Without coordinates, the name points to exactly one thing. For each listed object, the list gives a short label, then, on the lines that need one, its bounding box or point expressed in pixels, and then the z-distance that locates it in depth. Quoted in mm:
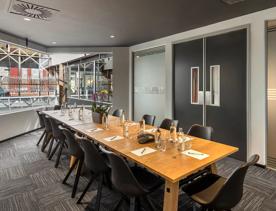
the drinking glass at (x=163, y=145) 2155
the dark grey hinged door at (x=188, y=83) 4600
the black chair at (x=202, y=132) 2393
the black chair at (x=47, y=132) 4176
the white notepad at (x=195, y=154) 1940
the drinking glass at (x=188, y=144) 2232
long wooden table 1609
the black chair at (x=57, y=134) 3617
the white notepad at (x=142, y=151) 2043
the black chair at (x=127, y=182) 1771
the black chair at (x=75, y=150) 2678
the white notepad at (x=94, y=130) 3010
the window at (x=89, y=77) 7074
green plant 3682
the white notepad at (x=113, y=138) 2570
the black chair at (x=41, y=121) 4785
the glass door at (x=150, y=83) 5758
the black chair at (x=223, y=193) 1590
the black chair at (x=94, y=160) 2195
